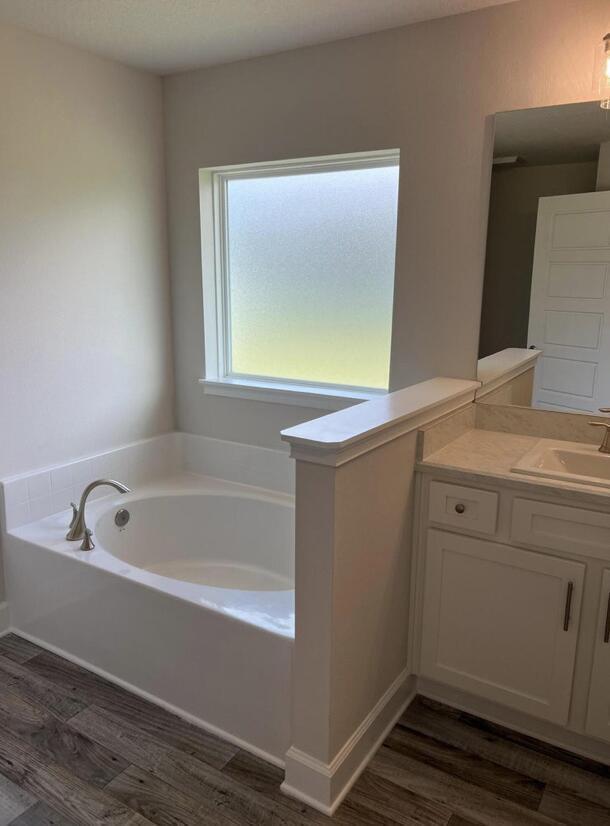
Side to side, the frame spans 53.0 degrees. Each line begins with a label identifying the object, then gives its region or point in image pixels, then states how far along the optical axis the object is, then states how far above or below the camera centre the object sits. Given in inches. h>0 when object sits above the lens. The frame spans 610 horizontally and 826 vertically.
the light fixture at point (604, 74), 74.2 +26.3
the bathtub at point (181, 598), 71.6 -44.4
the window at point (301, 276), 106.3 +2.0
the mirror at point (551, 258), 80.3 +4.3
